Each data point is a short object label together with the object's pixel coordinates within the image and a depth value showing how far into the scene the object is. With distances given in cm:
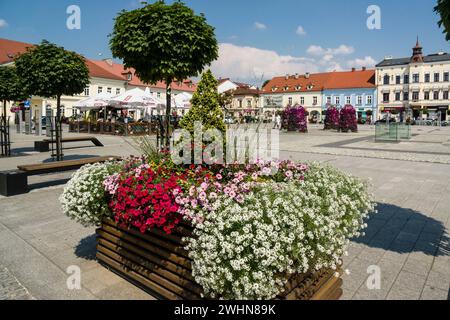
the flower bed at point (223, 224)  238
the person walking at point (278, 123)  3168
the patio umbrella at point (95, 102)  2375
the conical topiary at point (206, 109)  401
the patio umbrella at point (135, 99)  2180
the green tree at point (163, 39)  547
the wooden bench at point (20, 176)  713
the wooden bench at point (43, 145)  1387
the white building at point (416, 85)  5688
